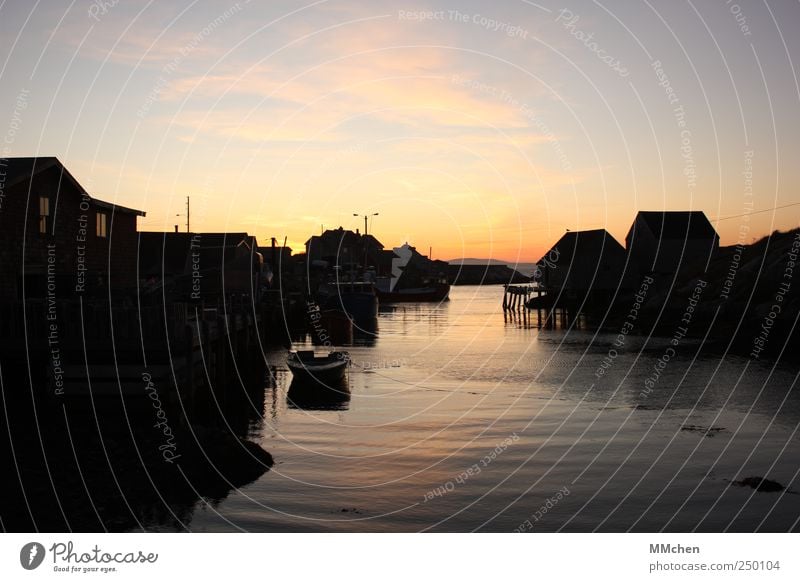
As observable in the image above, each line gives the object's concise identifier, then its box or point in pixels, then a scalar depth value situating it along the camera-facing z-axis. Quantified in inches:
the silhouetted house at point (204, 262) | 2453.2
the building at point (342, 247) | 6648.6
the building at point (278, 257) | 5290.4
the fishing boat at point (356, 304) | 3097.9
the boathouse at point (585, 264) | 4606.3
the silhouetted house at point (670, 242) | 4343.0
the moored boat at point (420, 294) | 6673.2
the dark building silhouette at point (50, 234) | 1390.3
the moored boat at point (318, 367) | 1429.6
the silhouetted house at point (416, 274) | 6993.1
